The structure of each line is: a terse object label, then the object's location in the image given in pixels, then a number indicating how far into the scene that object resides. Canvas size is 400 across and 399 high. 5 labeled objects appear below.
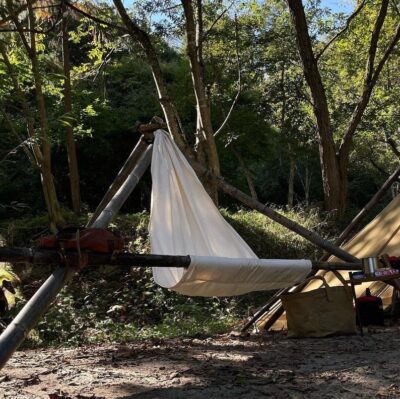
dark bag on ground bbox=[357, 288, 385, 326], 5.25
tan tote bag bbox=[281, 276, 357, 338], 4.74
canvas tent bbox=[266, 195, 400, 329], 5.80
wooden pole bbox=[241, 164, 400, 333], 5.53
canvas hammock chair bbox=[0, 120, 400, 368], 3.46
